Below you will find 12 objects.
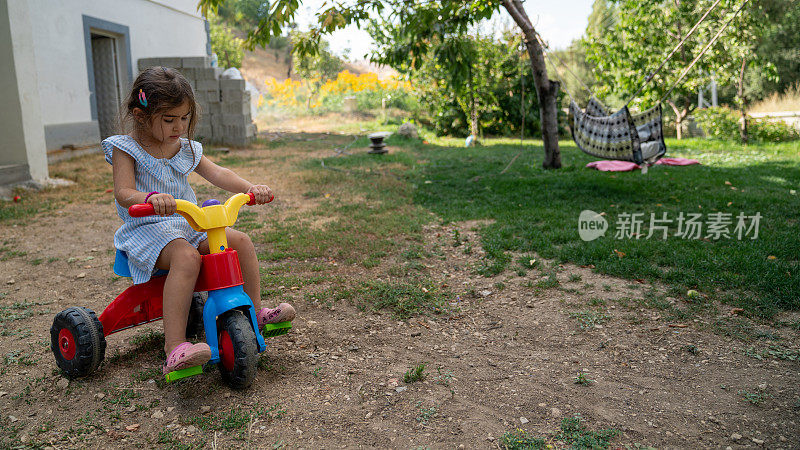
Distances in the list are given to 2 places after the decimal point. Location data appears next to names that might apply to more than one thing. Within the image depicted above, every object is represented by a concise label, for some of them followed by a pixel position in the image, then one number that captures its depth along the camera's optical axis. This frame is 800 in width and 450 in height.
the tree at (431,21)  5.53
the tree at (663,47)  10.77
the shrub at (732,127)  11.11
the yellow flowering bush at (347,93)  17.95
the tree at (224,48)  20.82
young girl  2.18
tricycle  2.14
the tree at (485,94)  12.37
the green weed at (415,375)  2.35
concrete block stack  10.61
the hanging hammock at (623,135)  5.85
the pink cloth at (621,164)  6.87
